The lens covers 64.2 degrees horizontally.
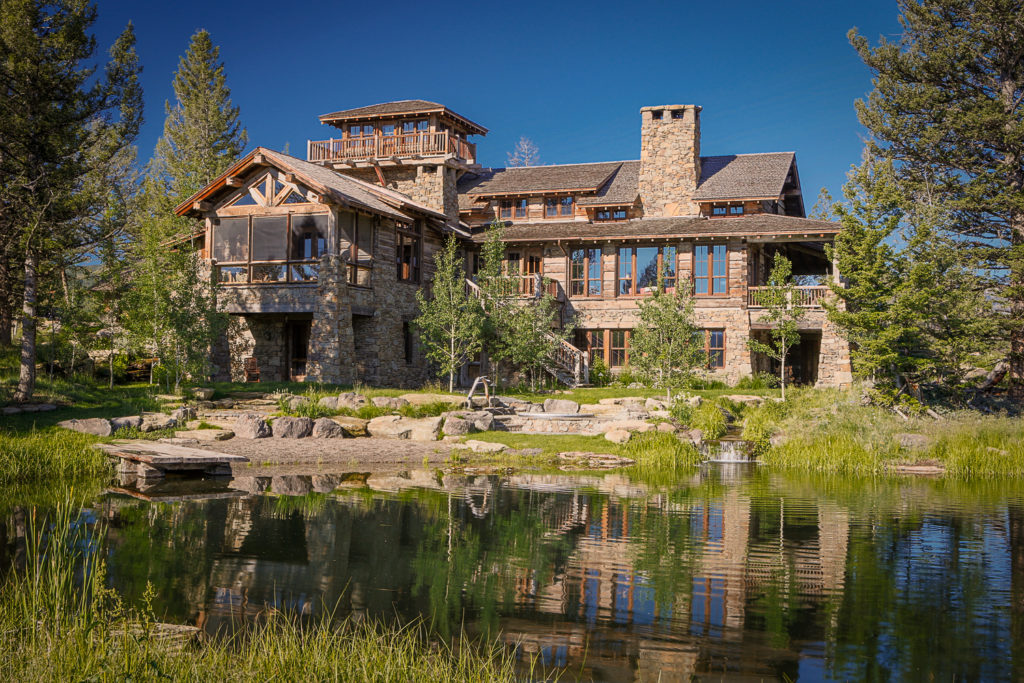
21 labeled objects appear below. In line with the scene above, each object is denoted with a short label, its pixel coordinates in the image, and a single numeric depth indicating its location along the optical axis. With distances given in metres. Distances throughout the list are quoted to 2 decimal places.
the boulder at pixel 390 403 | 22.45
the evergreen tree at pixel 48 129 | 19.86
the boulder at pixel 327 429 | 19.91
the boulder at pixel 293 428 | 19.80
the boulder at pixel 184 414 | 19.77
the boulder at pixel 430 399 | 22.75
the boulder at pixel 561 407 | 23.86
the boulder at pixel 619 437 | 19.97
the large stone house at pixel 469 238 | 28.80
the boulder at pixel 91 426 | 17.77
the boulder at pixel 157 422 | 19.00
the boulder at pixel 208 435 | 18.83
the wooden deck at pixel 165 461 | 15.57
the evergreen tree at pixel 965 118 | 25.20
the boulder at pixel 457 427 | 20.58
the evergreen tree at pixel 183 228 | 23.39
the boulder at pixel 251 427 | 19.52
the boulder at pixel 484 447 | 19.22
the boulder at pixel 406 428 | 20.53
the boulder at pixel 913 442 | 19.09
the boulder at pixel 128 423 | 18.25
